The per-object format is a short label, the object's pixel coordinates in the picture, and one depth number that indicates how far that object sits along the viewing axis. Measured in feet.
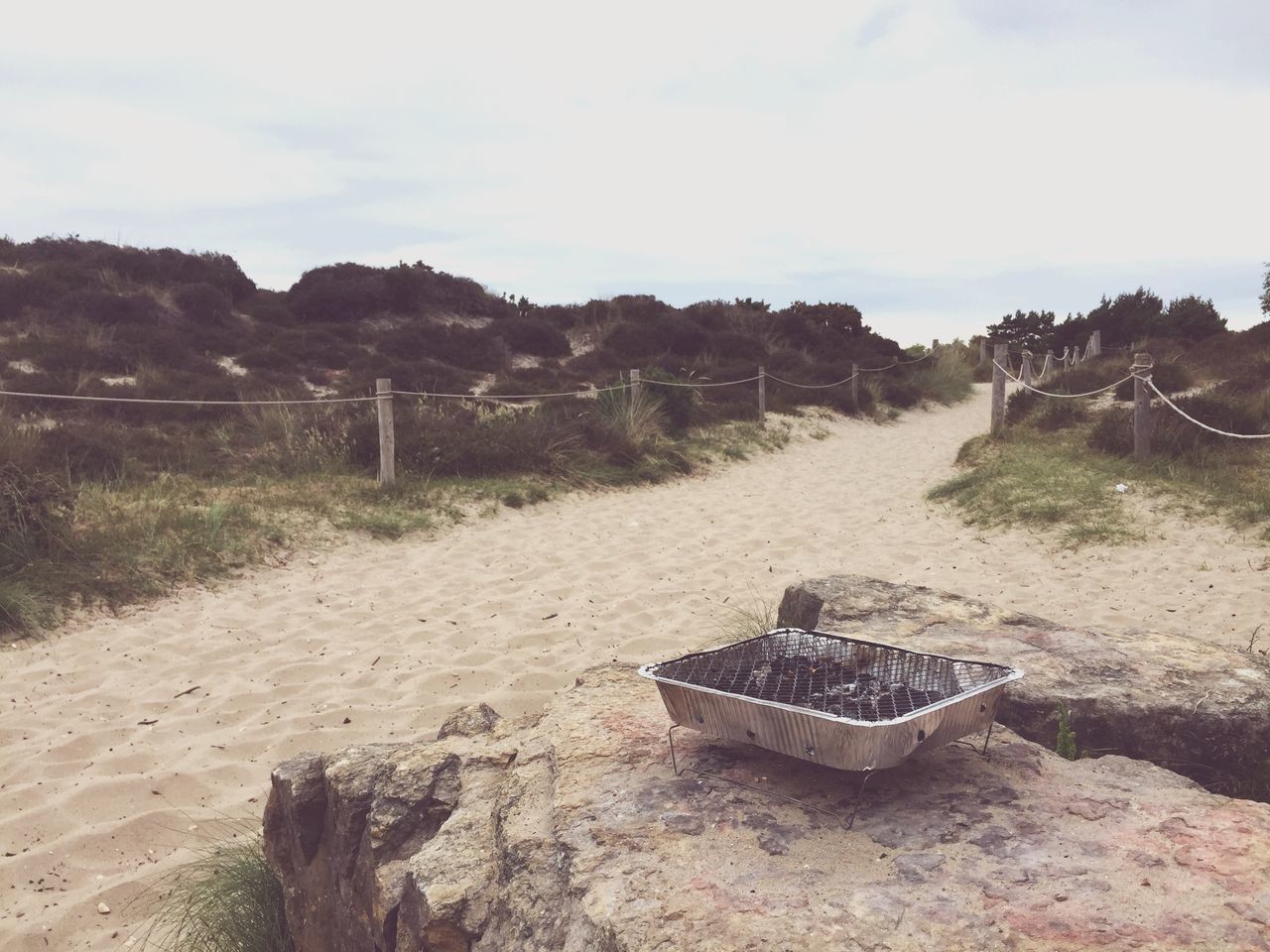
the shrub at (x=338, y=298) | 67.56
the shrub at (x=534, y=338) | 67.41
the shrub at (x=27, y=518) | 18.42
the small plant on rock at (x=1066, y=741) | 8.88
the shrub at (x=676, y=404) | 41.16
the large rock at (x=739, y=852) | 5.26
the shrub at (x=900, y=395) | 65.21
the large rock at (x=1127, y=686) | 9.27
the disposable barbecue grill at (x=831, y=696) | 6.24
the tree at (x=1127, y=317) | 85.97
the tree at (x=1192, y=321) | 78.95
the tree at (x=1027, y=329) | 109.40
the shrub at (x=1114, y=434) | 30.68
